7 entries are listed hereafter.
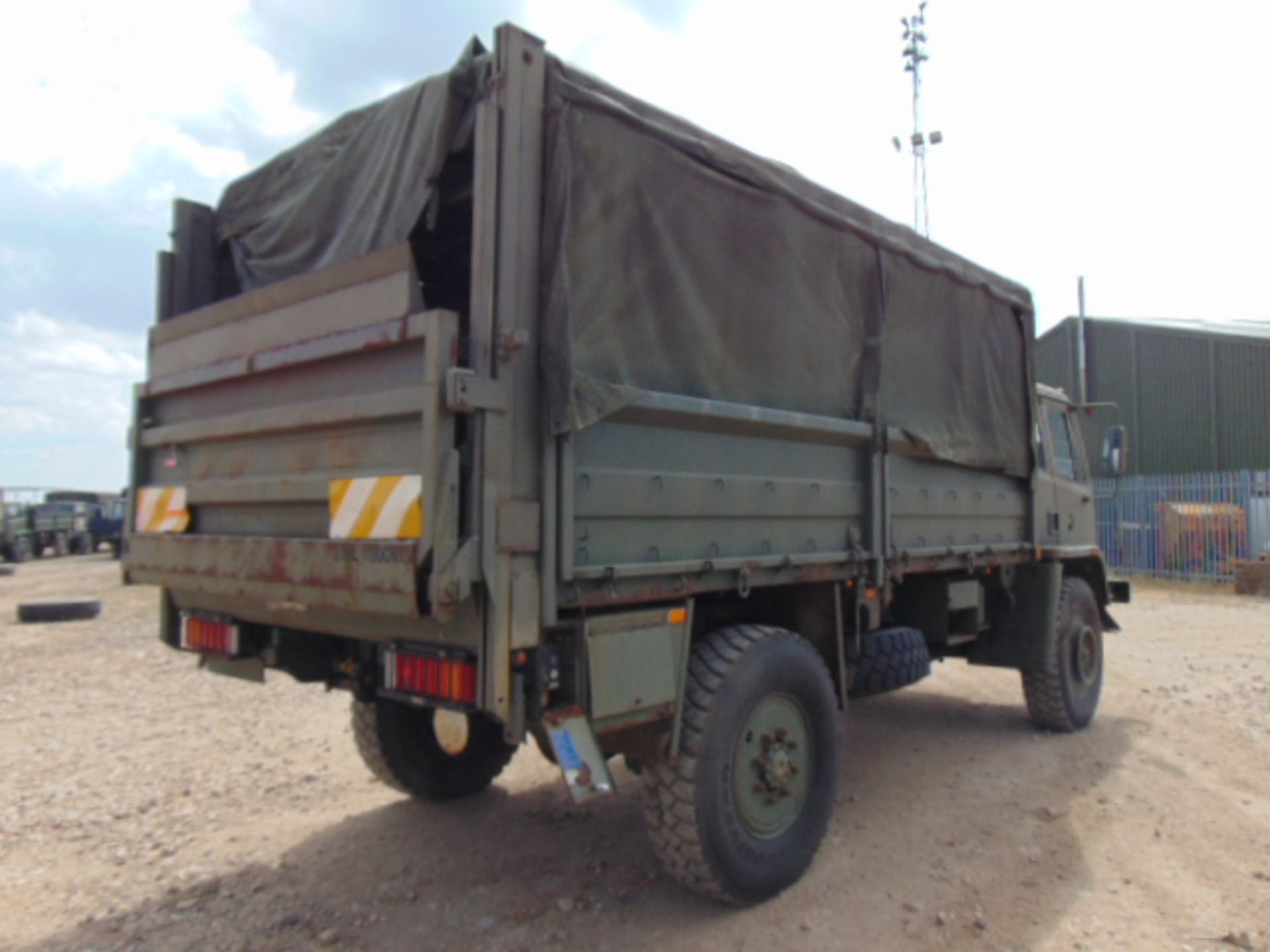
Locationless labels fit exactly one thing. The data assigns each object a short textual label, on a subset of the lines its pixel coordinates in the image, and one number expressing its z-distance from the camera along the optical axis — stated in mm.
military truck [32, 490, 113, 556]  27000
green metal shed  21359
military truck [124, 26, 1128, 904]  2957
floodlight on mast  17688
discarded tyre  11469
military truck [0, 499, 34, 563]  25000
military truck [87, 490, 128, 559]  28828
